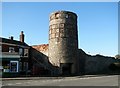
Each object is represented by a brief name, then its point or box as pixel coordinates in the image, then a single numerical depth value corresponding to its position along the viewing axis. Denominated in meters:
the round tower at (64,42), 22.35
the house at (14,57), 18.45
